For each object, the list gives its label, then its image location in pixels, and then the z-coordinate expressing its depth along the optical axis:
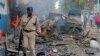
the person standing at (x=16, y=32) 7.09
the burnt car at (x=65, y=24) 10.27
